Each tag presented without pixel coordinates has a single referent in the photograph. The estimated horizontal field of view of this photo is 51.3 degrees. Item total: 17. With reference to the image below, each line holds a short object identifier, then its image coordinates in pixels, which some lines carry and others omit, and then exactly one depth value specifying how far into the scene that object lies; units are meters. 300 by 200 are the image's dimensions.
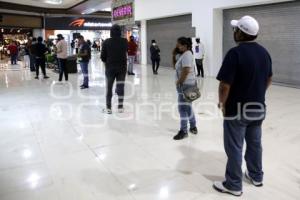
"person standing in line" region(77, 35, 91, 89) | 8.43
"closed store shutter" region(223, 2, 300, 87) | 8.68
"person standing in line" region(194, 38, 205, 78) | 10.70
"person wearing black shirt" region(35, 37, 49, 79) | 10.27
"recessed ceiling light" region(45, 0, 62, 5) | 15.96
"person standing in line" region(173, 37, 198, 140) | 3.89
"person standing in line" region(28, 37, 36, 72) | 13.46
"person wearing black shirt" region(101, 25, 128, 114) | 5.51
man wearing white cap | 2.52
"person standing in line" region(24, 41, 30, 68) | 16.93
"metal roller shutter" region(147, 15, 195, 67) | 12.95
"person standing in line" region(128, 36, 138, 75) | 11.54
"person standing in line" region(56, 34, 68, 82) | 9.33
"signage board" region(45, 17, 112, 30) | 22.50
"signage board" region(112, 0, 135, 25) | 8.43
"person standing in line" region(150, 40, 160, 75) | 12.14
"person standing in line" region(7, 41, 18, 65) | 18.36
